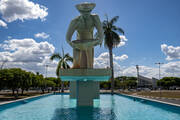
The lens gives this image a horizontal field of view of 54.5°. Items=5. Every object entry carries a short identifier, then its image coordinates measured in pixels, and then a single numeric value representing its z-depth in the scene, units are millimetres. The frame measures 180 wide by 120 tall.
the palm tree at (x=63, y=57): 31166
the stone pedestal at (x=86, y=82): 10805
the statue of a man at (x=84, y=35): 11674
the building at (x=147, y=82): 94325
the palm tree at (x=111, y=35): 27891
